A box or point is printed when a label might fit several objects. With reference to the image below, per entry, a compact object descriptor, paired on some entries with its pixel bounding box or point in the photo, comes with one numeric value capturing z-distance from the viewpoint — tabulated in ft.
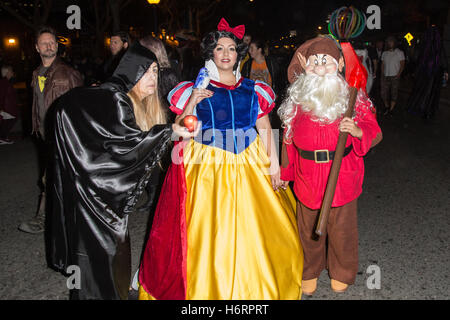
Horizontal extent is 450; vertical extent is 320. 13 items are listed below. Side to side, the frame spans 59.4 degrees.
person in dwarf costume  8.32
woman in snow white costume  8.29
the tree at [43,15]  44.93
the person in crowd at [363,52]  21.84
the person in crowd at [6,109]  26.89
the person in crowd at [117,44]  17.81
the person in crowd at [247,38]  21.11
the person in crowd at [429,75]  31.65
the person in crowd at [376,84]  30.07
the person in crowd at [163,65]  14.66
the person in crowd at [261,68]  20.42
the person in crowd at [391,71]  32.58
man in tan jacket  12.76
